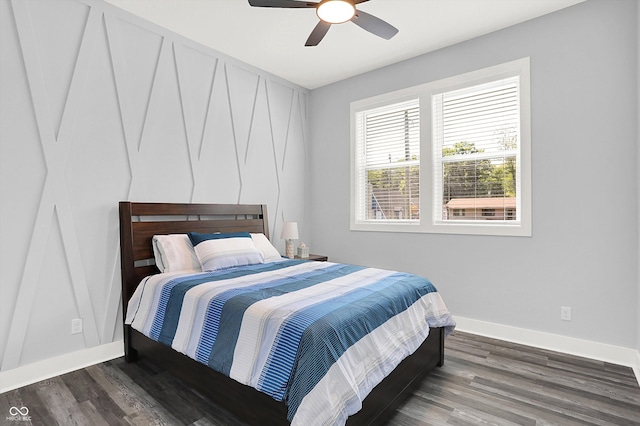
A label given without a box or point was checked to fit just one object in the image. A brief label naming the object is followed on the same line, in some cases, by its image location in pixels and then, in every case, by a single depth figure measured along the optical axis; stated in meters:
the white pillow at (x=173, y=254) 2.94
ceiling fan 2.21
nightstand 4.19
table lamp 4.14
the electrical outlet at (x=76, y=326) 2.66
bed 1.63
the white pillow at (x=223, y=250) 2.99
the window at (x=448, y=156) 3.26
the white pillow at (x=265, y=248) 3.56
